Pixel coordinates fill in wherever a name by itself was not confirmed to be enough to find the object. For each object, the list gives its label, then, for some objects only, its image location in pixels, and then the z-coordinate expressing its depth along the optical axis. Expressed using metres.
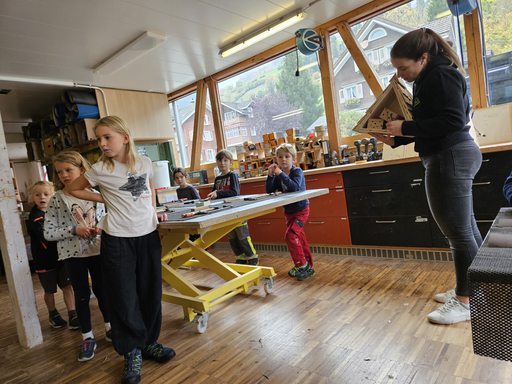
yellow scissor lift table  1.70
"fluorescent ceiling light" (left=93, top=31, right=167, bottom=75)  3.48
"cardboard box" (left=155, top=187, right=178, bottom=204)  4.31
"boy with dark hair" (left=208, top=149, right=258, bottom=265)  3.14
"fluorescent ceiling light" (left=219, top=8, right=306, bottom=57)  3.44
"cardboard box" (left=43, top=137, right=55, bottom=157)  5.55
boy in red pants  2.70
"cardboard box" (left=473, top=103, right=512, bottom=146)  2.79
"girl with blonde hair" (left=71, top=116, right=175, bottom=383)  1.58
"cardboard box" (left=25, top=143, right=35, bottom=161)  6.23
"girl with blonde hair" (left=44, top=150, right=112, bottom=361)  1.90
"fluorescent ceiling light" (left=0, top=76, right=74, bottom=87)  4.04
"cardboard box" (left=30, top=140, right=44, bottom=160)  6.00
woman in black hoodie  1.52
